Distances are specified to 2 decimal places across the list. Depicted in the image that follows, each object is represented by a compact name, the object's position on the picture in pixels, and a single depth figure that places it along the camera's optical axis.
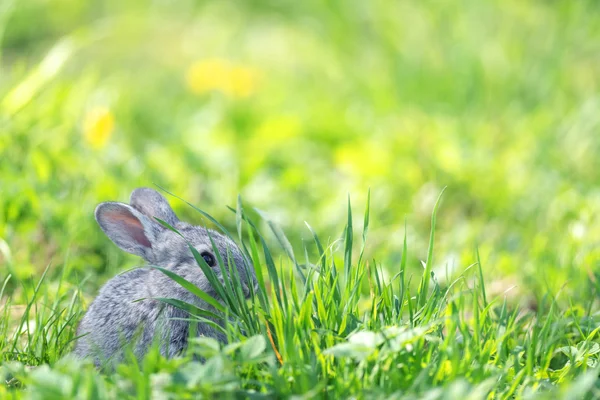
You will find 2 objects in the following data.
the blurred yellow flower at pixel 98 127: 10.55
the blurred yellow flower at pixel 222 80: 14.66
